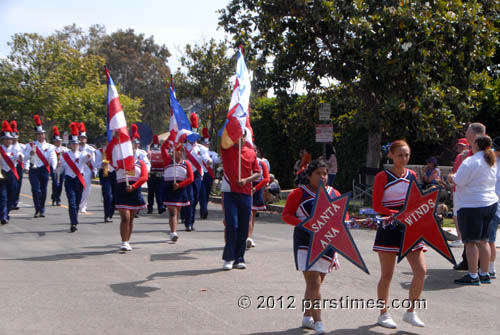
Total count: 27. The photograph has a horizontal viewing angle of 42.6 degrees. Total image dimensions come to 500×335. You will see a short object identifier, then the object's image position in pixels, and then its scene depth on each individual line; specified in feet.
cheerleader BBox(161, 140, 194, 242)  35.27
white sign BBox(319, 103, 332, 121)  58.18
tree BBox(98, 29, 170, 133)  207.30
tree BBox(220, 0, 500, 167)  50.96
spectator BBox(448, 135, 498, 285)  24.50
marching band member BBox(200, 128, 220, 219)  49.92
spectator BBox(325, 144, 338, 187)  57.47
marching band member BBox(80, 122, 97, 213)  47.10
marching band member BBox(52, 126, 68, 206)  61.46
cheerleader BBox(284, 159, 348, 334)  17.76
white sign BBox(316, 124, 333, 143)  57.47
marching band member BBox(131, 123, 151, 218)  35.89
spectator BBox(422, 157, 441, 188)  44.78
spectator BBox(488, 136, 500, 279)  26.37
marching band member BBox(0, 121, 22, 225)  46.62
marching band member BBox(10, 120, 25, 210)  48.85
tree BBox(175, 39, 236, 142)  80.64
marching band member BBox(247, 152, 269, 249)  34.56
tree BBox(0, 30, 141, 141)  157.28
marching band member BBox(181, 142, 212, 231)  46.47
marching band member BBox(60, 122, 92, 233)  40.75
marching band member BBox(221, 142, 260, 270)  27.76
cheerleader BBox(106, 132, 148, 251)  32.12
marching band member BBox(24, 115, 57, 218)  49.37
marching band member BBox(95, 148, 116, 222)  46.89
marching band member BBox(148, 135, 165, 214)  53.11
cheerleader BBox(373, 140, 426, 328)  18.26
